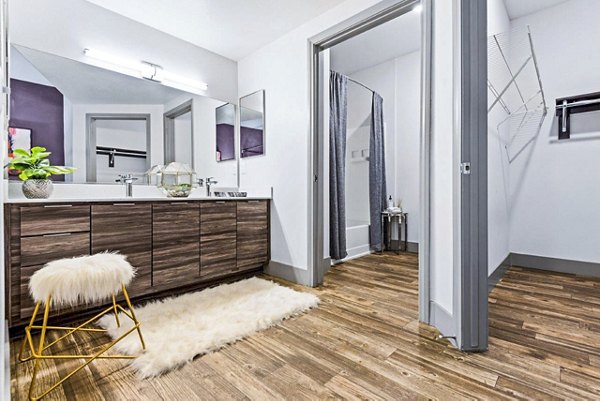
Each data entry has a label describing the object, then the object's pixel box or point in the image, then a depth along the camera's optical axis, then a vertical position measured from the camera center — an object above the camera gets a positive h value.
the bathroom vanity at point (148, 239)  1.53 -0.24
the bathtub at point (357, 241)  3.56 -0.52
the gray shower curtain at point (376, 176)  3.76 +0.32
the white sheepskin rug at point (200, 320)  1.39 -0.71
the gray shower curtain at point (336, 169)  3.12 +0.35
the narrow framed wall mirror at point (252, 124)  2.92 +0.80
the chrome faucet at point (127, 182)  2.30 +0.17
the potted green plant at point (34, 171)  1.72 +0.21
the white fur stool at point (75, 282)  1.16 -0.33
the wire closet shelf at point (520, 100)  2.90 +1.00
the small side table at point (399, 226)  3.81 -0.36
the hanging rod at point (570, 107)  2.65 +0.86
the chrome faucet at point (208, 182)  2.85 +0.20
